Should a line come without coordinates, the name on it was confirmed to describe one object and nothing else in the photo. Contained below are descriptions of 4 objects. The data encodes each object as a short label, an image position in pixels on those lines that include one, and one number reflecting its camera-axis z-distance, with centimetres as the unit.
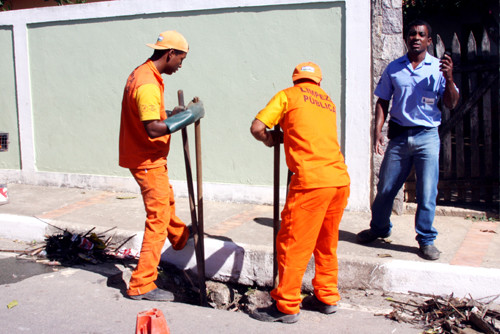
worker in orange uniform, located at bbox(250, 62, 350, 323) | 345
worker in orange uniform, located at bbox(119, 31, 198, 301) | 393
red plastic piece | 301
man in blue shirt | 428
